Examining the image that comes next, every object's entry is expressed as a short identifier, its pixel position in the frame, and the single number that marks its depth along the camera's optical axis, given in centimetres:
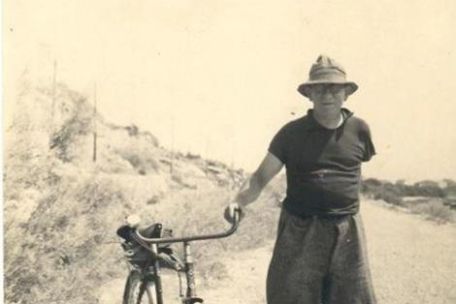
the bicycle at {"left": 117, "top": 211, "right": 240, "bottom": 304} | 343
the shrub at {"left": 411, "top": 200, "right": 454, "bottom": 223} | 665
